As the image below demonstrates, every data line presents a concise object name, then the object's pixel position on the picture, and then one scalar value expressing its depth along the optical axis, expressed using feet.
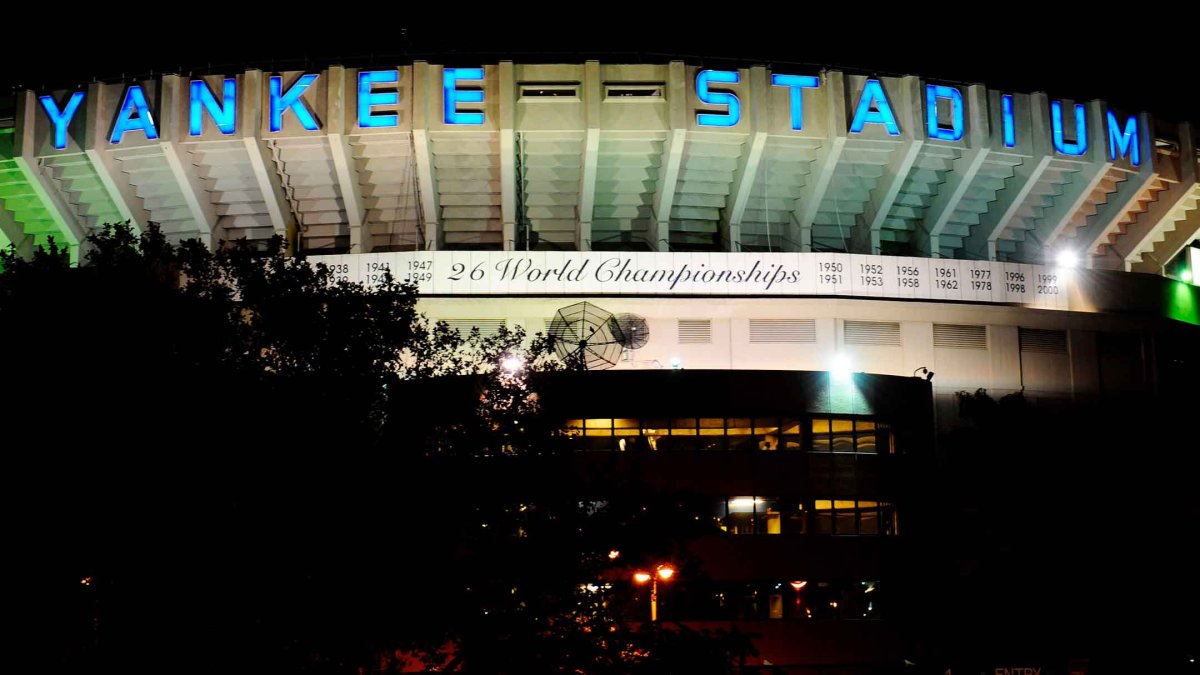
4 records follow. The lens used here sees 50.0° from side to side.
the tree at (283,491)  79.87
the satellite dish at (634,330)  160.45
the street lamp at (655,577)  99.71
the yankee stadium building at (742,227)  152.25
